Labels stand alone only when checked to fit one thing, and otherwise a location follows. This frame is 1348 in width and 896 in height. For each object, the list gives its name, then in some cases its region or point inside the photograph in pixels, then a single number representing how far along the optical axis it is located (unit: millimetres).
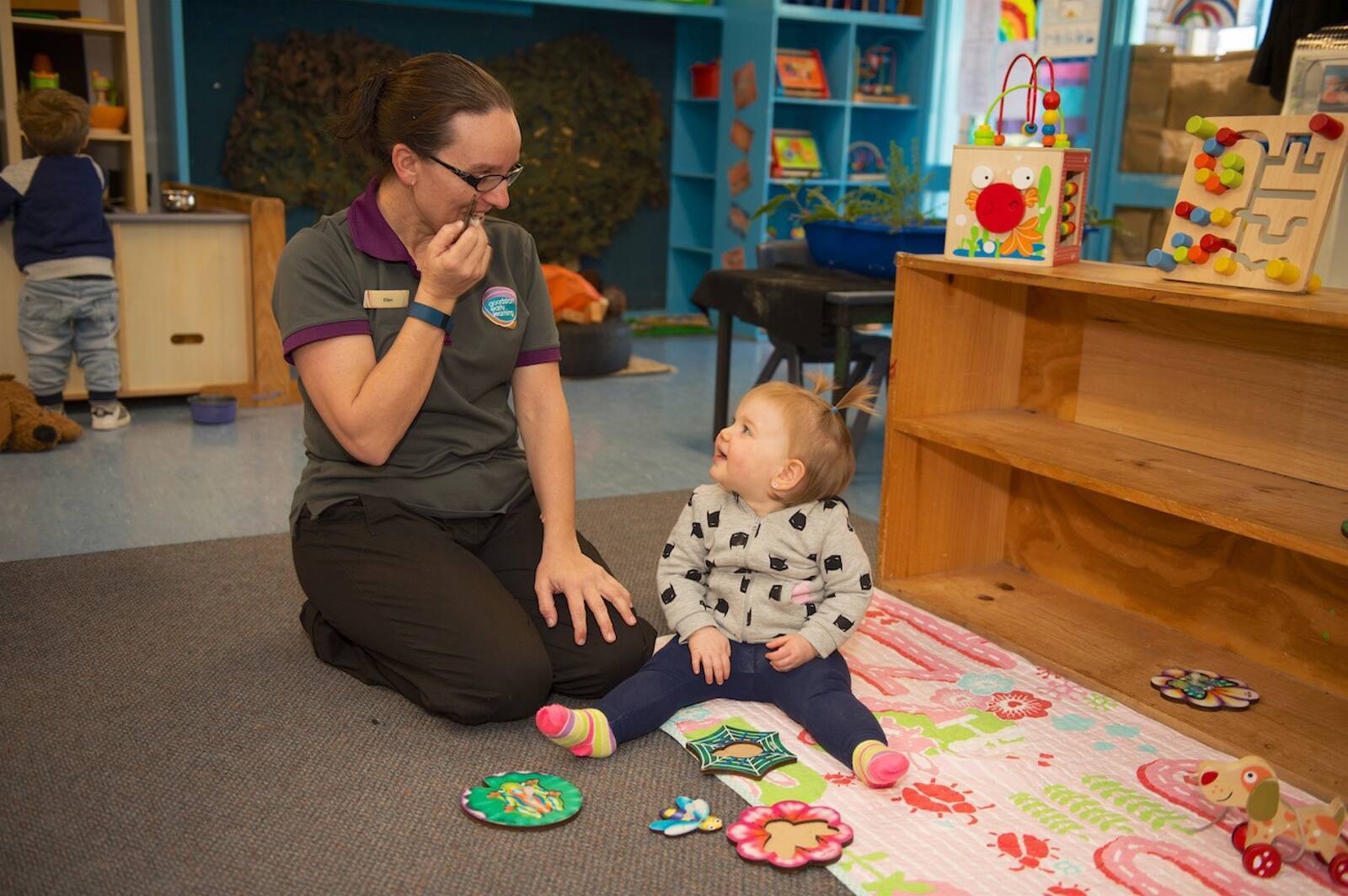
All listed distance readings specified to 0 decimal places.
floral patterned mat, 1584
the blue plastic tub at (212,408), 4066
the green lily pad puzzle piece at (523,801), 1666
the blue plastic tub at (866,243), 3354
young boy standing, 3828
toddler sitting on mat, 1952
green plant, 3527
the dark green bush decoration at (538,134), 5473
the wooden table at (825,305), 3191
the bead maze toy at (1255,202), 1933
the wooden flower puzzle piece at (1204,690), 2062
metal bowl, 4367
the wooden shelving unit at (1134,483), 2014
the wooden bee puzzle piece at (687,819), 1653
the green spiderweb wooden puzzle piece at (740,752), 1811
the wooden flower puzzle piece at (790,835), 1585
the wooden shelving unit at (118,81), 4023
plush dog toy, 3629
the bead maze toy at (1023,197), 2314
